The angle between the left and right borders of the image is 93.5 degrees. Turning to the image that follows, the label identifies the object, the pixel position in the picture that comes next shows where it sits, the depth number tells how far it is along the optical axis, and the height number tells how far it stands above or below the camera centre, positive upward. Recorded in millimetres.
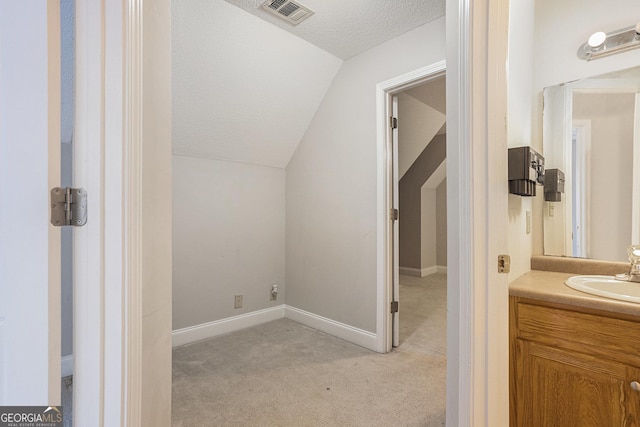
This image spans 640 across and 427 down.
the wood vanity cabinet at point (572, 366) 1037 -584
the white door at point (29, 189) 663 +53
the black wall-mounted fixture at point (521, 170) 1206 +166
